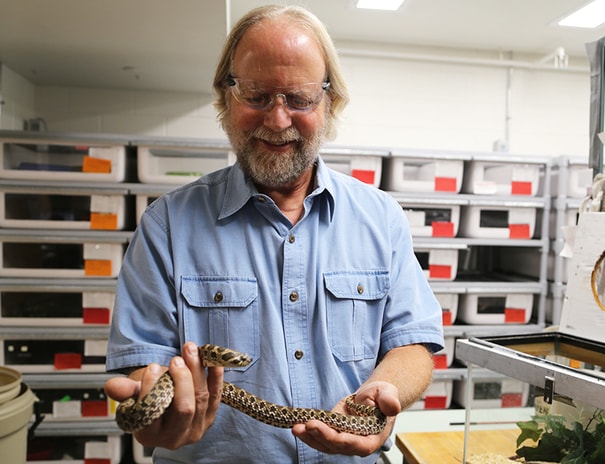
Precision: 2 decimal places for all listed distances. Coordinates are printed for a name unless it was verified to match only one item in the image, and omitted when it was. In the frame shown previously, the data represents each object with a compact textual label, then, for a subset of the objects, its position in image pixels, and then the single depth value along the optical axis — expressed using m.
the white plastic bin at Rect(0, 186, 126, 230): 2.93
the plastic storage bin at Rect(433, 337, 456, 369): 3.38
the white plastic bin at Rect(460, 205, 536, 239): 3.42
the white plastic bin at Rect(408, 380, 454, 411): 3.40
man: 1.16
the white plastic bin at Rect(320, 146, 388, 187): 3.21
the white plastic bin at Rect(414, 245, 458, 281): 3.38
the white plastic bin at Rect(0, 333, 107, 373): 2.94
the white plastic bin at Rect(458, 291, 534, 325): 3.45
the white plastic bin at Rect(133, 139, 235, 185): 2.99
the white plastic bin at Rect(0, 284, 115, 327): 2.91
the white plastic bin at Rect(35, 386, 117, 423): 2.97
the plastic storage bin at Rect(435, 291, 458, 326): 3.39
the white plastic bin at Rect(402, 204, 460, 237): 3.34
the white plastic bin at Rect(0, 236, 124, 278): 2.92
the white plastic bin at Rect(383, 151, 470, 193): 3.29
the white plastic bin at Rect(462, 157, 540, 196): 3.38
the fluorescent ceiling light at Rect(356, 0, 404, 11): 3.25
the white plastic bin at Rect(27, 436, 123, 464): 2.98
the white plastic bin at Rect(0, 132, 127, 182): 2.89
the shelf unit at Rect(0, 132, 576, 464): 2.91
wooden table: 1.38
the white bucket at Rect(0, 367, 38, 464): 2.09
